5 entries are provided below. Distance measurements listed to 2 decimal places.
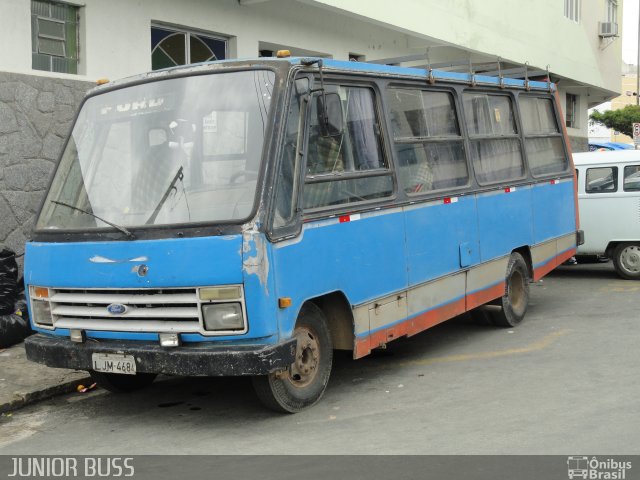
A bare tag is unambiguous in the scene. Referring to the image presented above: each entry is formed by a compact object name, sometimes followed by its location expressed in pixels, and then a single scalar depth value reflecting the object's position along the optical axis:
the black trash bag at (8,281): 8.64
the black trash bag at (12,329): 8.48
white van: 12.75
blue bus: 5.43
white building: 9.41
